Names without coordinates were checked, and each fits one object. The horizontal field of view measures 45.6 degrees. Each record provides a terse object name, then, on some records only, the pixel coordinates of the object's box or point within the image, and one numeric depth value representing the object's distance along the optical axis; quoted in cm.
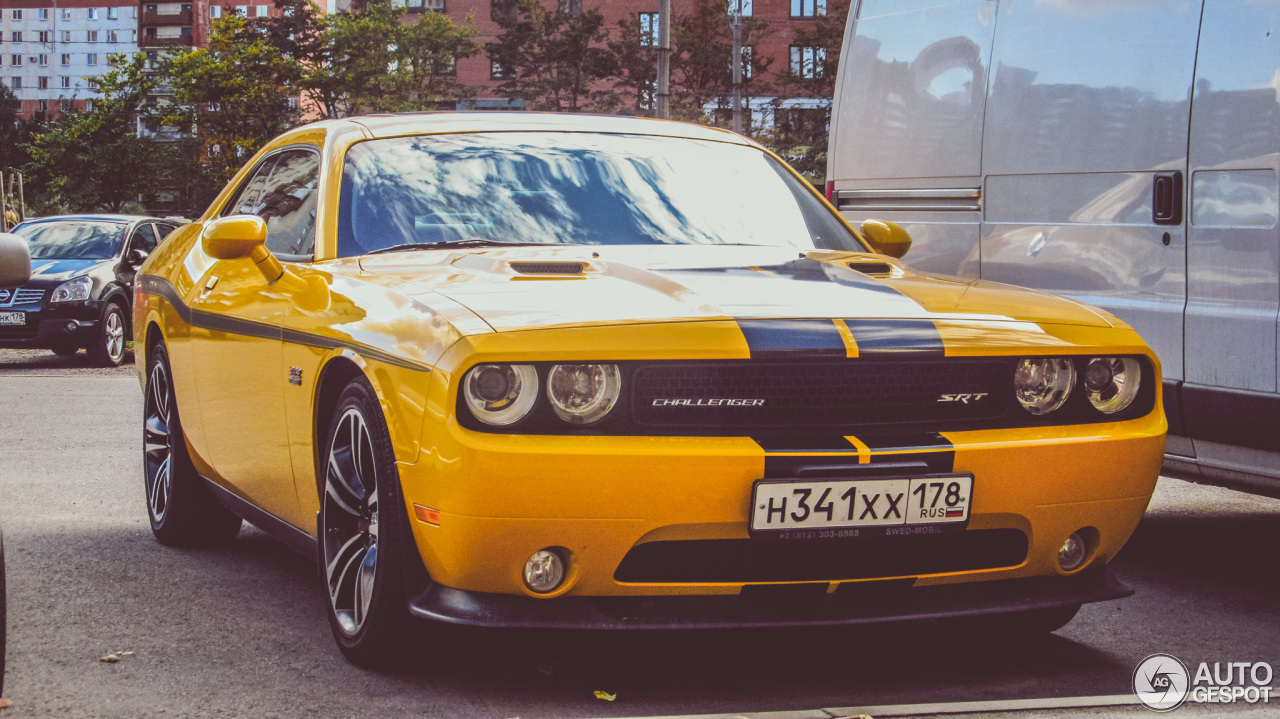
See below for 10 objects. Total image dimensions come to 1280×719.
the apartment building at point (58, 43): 13838
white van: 461
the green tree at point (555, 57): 5631
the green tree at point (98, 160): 6550
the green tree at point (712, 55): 5547
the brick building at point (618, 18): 6425
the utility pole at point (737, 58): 4488
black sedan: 1512
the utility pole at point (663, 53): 2472
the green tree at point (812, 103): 4997
